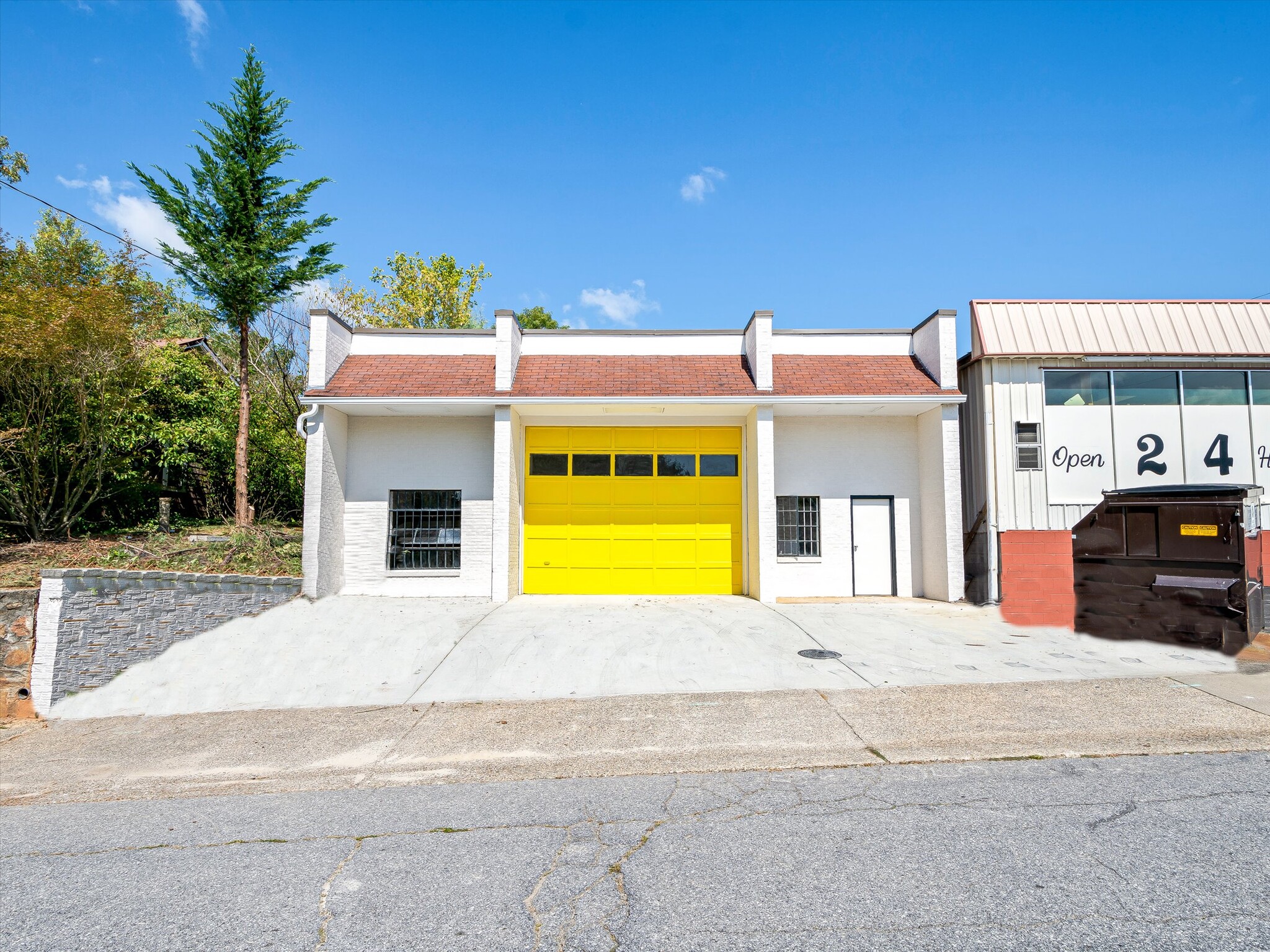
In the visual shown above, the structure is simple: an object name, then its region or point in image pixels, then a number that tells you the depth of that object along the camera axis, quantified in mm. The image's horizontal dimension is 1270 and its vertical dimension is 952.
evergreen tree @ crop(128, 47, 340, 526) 12789
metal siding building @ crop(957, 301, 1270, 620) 12250
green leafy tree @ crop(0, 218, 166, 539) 10875
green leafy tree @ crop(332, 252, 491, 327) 26281
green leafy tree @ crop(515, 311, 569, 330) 33688
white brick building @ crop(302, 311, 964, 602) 12508
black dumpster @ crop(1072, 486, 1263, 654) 8211
